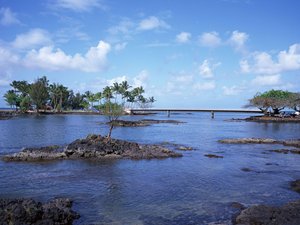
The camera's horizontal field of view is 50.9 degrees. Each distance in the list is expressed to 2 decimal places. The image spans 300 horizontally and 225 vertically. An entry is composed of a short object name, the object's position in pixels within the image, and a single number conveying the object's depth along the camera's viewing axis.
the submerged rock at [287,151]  39.00
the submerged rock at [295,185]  21.01
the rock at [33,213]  13.62
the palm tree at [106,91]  156.91
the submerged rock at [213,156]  34.54
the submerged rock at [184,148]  39.66
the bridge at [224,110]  142.73
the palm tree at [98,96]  160.38
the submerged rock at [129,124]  87.57
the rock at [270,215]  13.98
